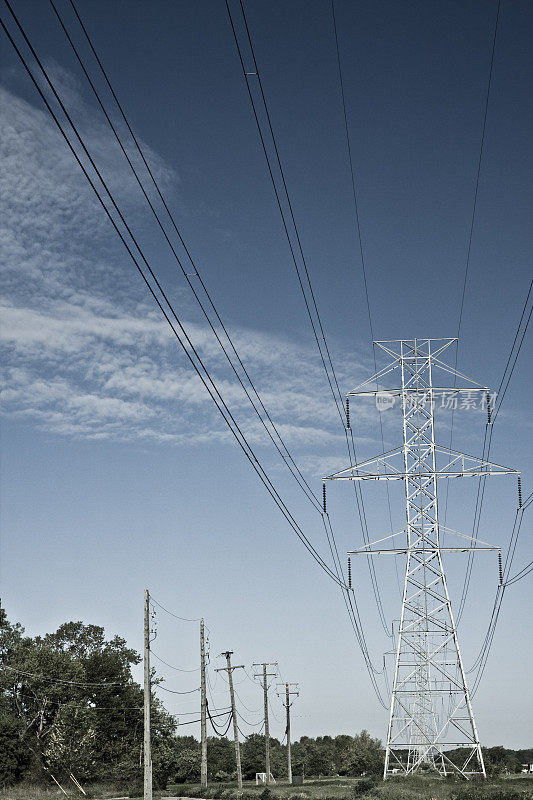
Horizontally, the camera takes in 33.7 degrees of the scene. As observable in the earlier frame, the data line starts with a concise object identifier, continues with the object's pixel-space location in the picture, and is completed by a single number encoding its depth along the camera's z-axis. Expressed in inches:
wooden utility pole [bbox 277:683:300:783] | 3200.5
